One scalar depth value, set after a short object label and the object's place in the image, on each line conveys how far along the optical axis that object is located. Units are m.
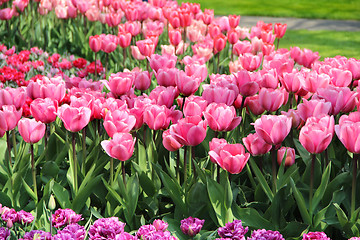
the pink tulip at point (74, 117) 4.26
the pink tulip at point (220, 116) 4.33
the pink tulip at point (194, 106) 4.55
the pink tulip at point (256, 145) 4.29
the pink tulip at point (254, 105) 5.25
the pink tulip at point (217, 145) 3.97
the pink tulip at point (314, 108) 4.43
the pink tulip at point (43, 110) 4.53
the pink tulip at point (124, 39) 8.03
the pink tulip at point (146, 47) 7.30
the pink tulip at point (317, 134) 3.89
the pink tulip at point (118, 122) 4.15
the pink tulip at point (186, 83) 5.18
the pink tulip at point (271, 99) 4.93
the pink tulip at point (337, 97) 4.71
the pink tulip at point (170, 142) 4.19
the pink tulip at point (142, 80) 5.71
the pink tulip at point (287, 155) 4.58
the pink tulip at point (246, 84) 5.10
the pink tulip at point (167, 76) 5.57
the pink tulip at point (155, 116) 4.45
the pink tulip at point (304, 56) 6.95
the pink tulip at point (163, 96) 4.98
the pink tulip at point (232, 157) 3.85
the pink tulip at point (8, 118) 4.39
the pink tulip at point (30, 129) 4.28
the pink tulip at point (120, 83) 5.26
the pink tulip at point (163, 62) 6.04
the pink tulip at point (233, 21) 9.70
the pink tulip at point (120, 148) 3.94
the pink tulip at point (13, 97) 4.88
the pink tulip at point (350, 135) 3.78
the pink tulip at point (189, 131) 4.05
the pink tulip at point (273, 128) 3.98
